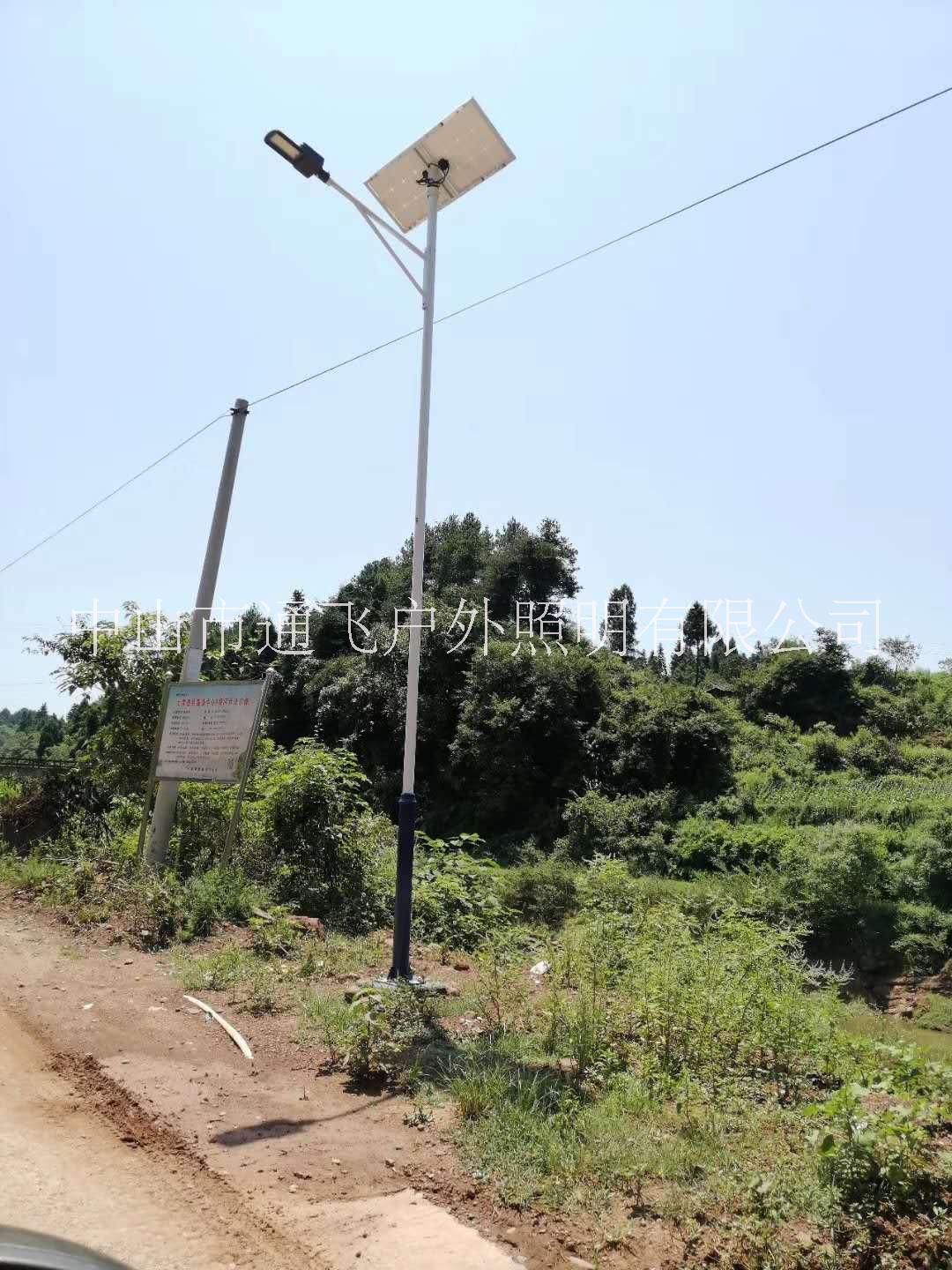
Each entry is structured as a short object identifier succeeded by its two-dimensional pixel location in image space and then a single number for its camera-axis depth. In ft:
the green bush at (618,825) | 71.26
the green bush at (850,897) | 56.60
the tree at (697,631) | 171.77
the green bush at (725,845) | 66.44
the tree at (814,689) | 106.11
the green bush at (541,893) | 52.49
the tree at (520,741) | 81.35
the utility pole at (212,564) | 31.55
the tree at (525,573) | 107.34
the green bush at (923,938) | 54.24
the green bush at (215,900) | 25.25
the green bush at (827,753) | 90.63
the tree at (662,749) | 79.92
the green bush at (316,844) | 30.14
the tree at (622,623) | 128.98
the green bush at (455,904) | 28.50
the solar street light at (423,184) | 20.27
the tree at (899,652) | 124.88
